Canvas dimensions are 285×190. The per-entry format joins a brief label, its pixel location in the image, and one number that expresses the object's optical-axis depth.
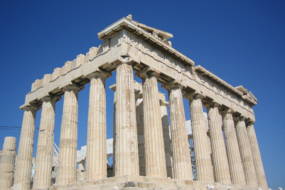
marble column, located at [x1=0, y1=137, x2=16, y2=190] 29.53
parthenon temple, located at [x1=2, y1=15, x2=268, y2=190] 20.58
